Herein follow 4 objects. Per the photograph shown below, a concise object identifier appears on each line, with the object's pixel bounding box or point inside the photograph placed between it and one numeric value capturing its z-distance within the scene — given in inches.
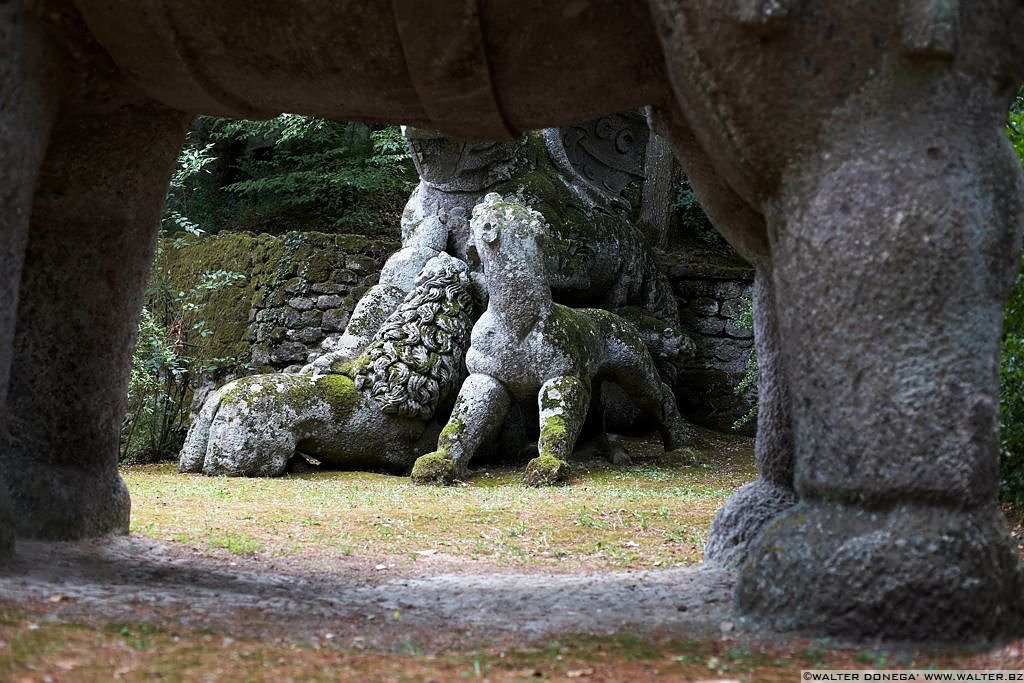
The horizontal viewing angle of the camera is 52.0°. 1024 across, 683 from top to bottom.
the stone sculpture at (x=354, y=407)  296.0
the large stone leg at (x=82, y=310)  126.9
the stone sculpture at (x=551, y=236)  345.4
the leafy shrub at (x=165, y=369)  358.3
